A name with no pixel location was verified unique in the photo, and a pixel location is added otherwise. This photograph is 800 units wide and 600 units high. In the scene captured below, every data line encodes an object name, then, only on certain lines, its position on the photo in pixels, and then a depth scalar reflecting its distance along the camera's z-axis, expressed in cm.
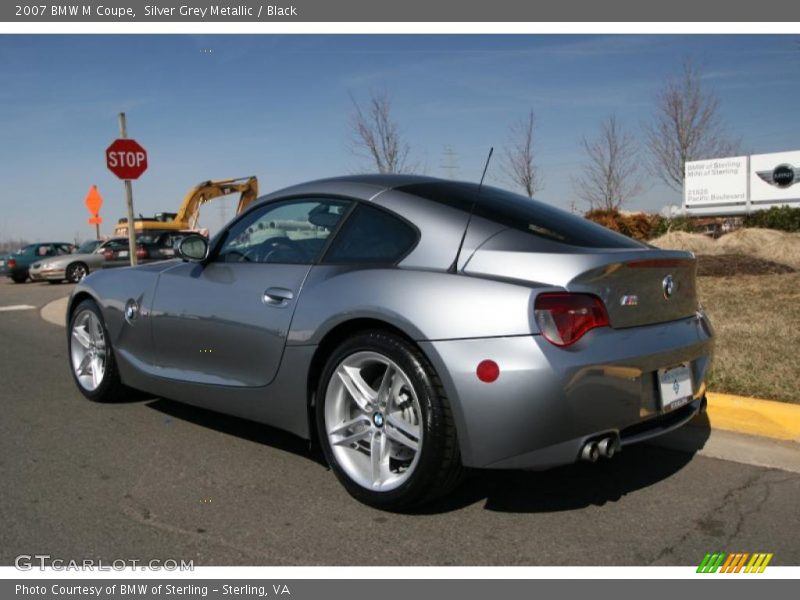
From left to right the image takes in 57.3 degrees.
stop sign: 1027
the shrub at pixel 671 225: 1923
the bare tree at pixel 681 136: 2134
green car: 2408
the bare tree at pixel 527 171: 1878
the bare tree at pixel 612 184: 2244
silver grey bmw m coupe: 282
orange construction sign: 2388
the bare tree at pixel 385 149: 1590
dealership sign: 2422
